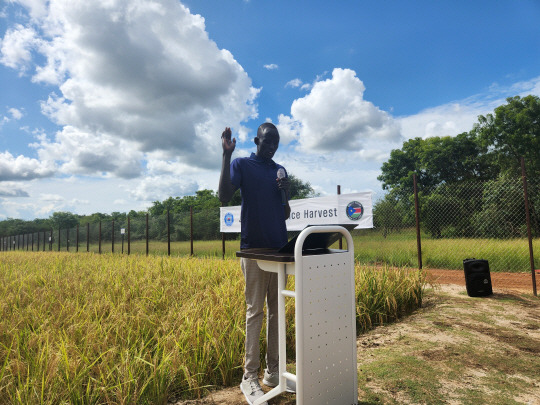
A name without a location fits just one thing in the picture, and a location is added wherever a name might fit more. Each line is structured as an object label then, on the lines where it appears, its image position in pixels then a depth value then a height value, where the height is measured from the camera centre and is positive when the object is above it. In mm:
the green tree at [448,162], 28156 +5370
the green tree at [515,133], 22875 +6234
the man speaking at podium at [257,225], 2416 +21
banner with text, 7676 +398
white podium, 1871 -535
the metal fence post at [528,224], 5898 -18
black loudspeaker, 5562 -909
